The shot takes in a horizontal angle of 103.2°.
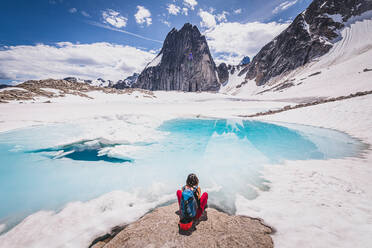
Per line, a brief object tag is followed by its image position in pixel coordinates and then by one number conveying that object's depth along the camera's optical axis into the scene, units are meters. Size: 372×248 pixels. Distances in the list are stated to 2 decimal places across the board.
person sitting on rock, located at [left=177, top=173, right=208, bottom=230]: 3.02
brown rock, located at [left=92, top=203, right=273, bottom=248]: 2.73
